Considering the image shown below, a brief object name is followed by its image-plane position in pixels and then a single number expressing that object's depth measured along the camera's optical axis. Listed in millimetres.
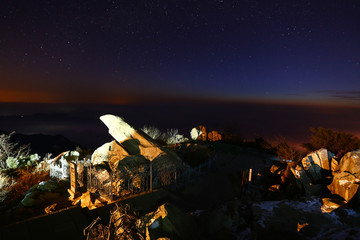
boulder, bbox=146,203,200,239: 5004
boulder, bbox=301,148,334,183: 9219
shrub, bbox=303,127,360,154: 14526
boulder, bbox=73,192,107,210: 7898
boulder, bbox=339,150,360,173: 7861
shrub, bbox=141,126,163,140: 24047
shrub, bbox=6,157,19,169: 14938
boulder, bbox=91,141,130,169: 11680
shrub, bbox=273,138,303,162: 13547
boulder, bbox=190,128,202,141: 24317
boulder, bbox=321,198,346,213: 6609
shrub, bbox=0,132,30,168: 16922
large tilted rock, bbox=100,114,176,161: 12352
